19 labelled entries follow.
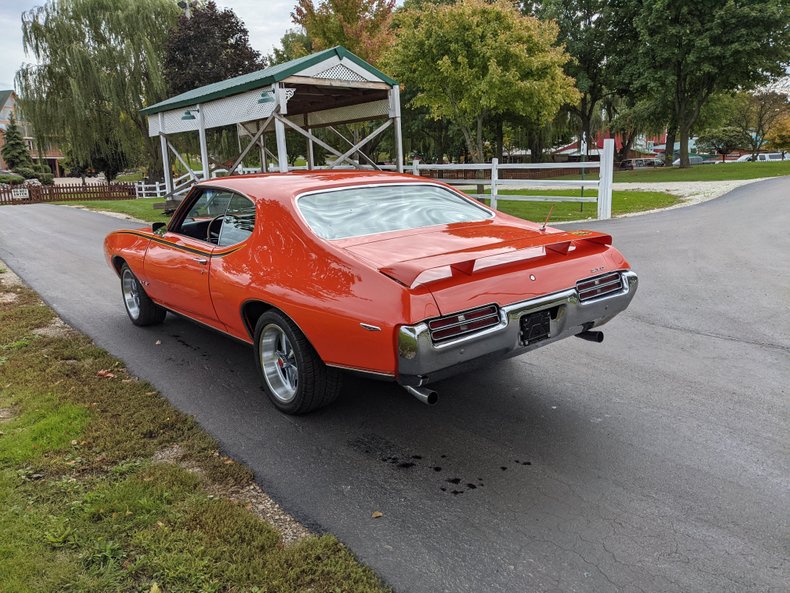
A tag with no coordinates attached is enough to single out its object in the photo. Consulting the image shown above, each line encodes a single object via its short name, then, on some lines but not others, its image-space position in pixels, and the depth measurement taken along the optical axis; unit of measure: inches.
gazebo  461.1
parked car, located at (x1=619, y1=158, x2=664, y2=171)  2352.4
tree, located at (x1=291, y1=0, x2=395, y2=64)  904.9
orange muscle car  127.2
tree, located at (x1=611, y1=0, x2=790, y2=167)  1230.3
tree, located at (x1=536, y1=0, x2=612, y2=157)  1520.7
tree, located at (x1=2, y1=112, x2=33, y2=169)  2746.1
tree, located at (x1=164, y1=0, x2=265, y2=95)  1025.5
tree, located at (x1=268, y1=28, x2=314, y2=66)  1088.2
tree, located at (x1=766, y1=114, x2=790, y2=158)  2384.8
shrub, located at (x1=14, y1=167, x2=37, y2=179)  2694.4
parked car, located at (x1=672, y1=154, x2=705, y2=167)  2650.1
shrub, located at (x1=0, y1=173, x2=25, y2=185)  2389.9
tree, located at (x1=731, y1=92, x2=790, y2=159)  2325.3
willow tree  1254.3
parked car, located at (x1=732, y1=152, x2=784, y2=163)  2457.2
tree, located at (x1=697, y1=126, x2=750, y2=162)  2780.5
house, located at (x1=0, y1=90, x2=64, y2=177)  3134.8
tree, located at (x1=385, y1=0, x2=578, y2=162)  826.2
